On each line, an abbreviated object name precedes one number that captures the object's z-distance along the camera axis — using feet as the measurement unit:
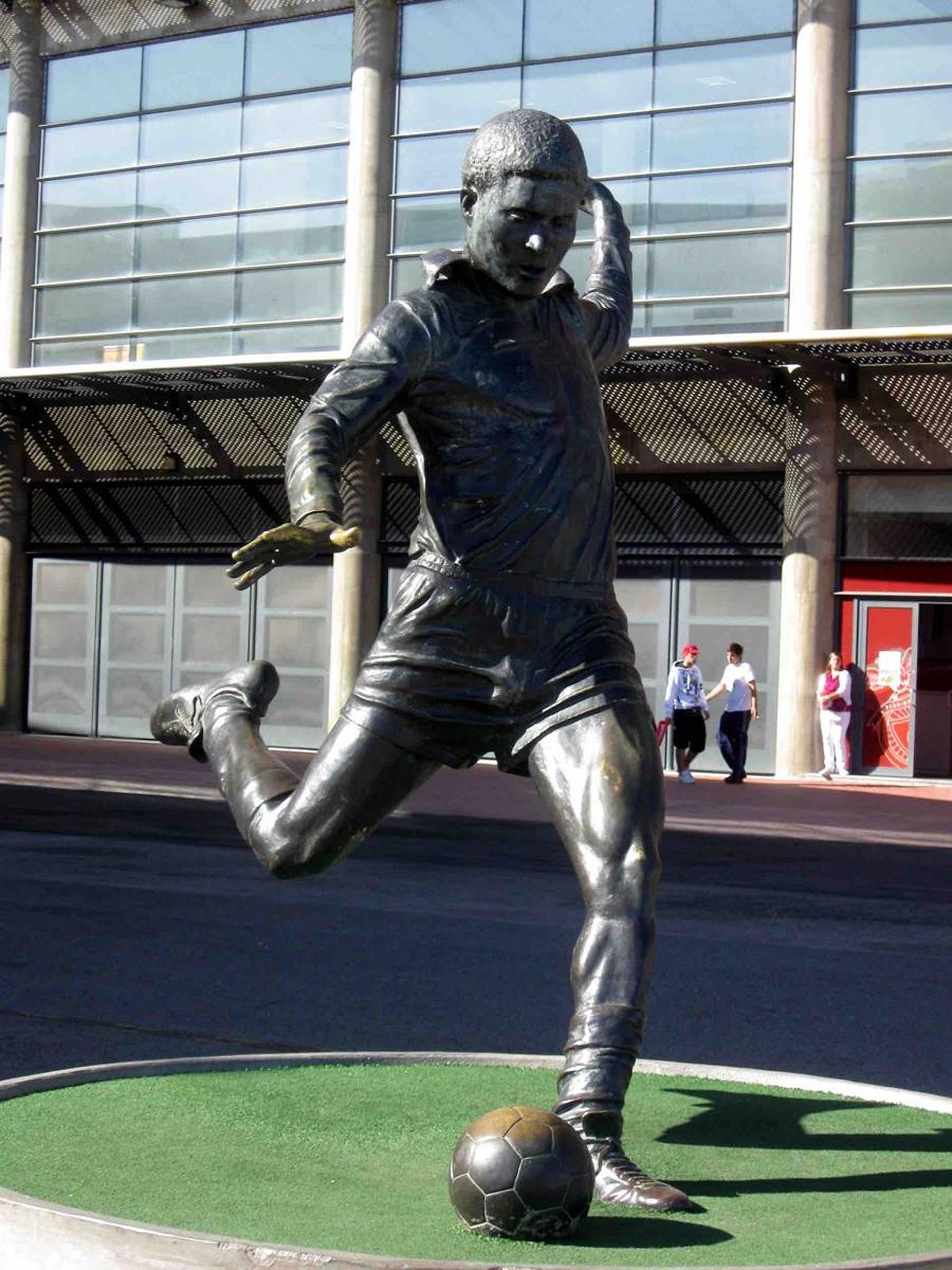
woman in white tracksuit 78.18
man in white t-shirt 74.69
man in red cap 72.79
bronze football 12.60
